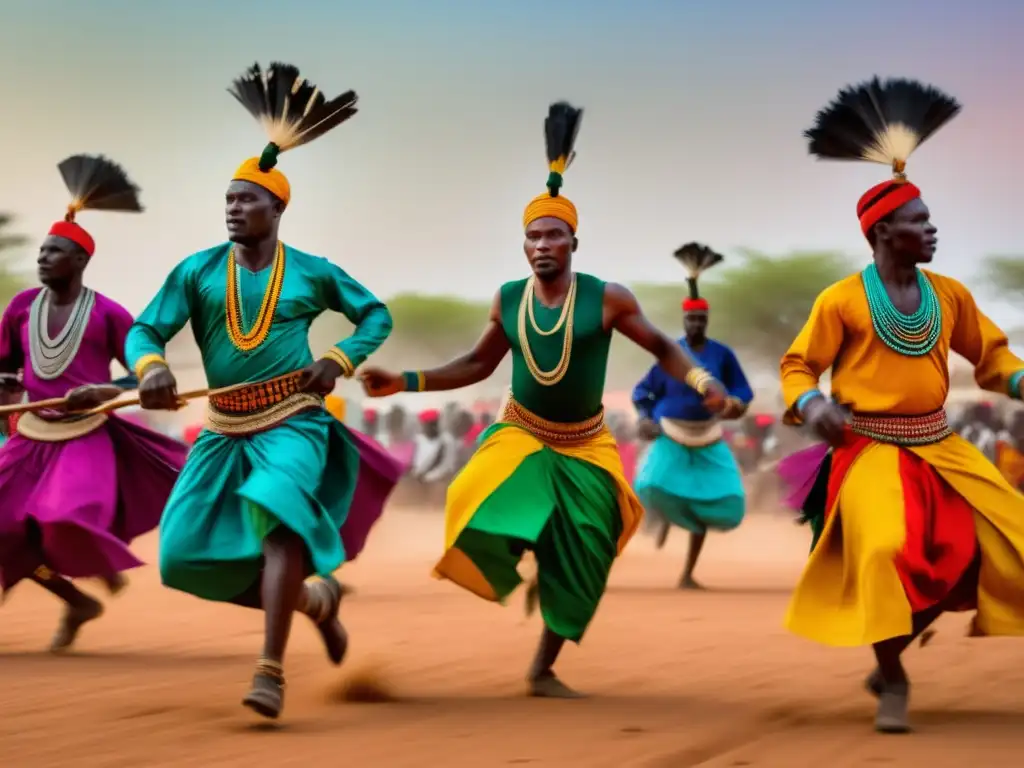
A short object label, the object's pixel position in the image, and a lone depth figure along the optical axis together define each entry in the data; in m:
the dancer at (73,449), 8.74
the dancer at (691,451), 13.28
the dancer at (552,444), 7.32
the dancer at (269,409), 6.58
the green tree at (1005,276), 46.81
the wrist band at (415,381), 7.57
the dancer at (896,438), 6.39
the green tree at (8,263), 42.38
